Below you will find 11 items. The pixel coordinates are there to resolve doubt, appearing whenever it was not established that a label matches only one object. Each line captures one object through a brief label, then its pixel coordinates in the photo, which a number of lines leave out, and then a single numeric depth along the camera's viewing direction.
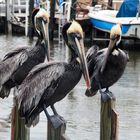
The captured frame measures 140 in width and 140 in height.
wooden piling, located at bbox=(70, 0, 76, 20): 29.08
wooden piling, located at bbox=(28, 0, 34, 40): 30.43
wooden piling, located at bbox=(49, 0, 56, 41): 28.93
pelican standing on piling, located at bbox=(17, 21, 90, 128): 6.47
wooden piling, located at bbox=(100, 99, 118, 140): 7.47
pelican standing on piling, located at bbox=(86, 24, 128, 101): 8.86
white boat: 26.07
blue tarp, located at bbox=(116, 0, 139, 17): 28.41
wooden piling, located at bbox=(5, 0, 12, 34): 34.15
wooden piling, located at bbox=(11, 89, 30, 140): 6.86
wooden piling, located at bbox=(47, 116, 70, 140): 6.04
